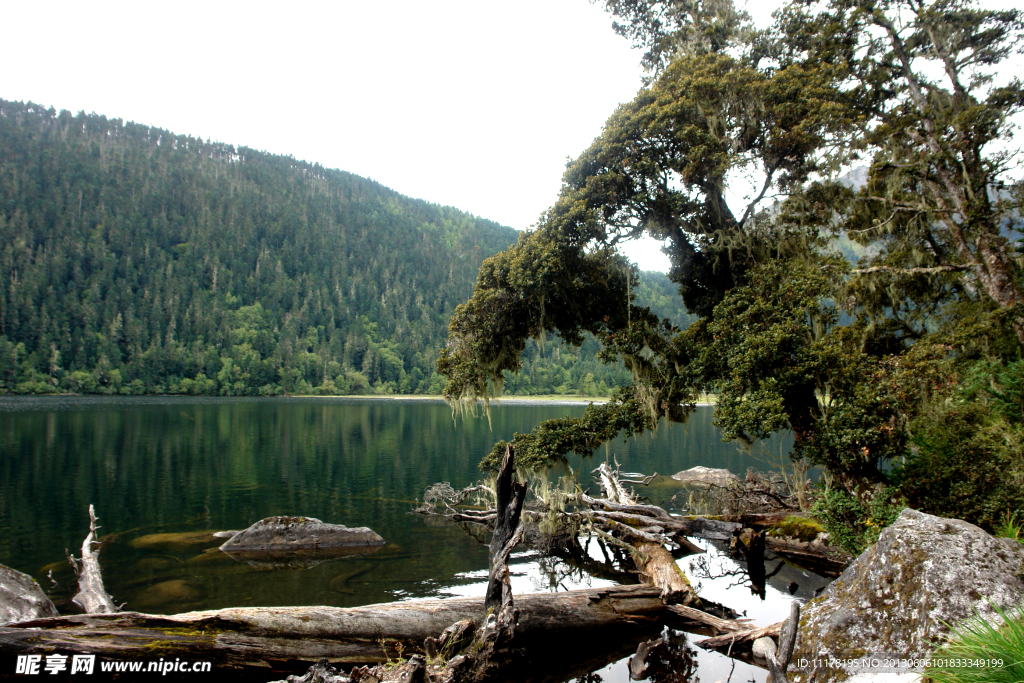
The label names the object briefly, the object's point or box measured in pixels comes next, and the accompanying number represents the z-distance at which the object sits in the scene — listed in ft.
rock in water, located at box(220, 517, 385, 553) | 49.21
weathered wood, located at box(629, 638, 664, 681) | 25.58
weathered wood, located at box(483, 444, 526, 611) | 21.12
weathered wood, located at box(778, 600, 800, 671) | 18.07
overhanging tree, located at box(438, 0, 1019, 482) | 38.99
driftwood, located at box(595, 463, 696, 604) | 31.89
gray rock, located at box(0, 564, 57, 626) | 25.58
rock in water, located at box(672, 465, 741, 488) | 77.71
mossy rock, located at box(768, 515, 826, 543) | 42.06
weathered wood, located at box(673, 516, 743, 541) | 46.75
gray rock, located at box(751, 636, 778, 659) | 24.06
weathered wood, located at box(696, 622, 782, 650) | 25.25
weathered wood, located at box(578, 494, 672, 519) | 48.73
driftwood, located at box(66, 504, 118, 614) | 27.78
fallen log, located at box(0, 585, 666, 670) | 19.97
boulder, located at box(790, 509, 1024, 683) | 18.45
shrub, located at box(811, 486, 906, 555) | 29.84
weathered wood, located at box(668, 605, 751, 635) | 27.78
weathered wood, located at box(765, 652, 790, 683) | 16.06
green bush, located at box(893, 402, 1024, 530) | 26.61
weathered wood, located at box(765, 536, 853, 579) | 38.42
